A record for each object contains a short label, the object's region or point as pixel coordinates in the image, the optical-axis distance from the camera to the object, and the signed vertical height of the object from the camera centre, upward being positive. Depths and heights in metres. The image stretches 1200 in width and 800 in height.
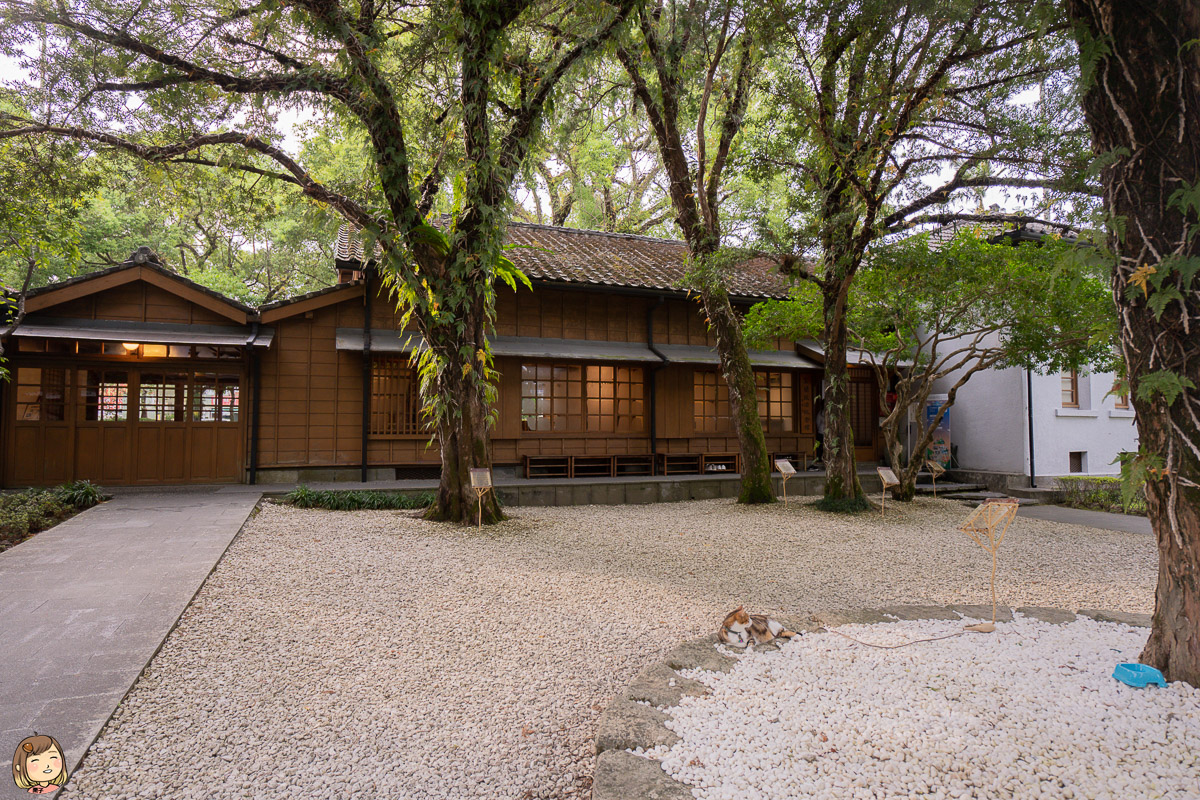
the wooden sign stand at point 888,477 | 8.77 -0.78
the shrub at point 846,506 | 8.94 -1.22
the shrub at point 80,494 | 7.77 -0.93
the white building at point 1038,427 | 11.50 -0.09
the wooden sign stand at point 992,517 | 3.73 -0.58
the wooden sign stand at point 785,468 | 9.15 -0.68
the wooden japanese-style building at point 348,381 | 9.07 +0.68
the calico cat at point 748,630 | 3.28 -1.12
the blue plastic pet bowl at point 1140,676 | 2.56 -1.06
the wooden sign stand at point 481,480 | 7.00 -0.66
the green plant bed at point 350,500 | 8.33 -1.07
